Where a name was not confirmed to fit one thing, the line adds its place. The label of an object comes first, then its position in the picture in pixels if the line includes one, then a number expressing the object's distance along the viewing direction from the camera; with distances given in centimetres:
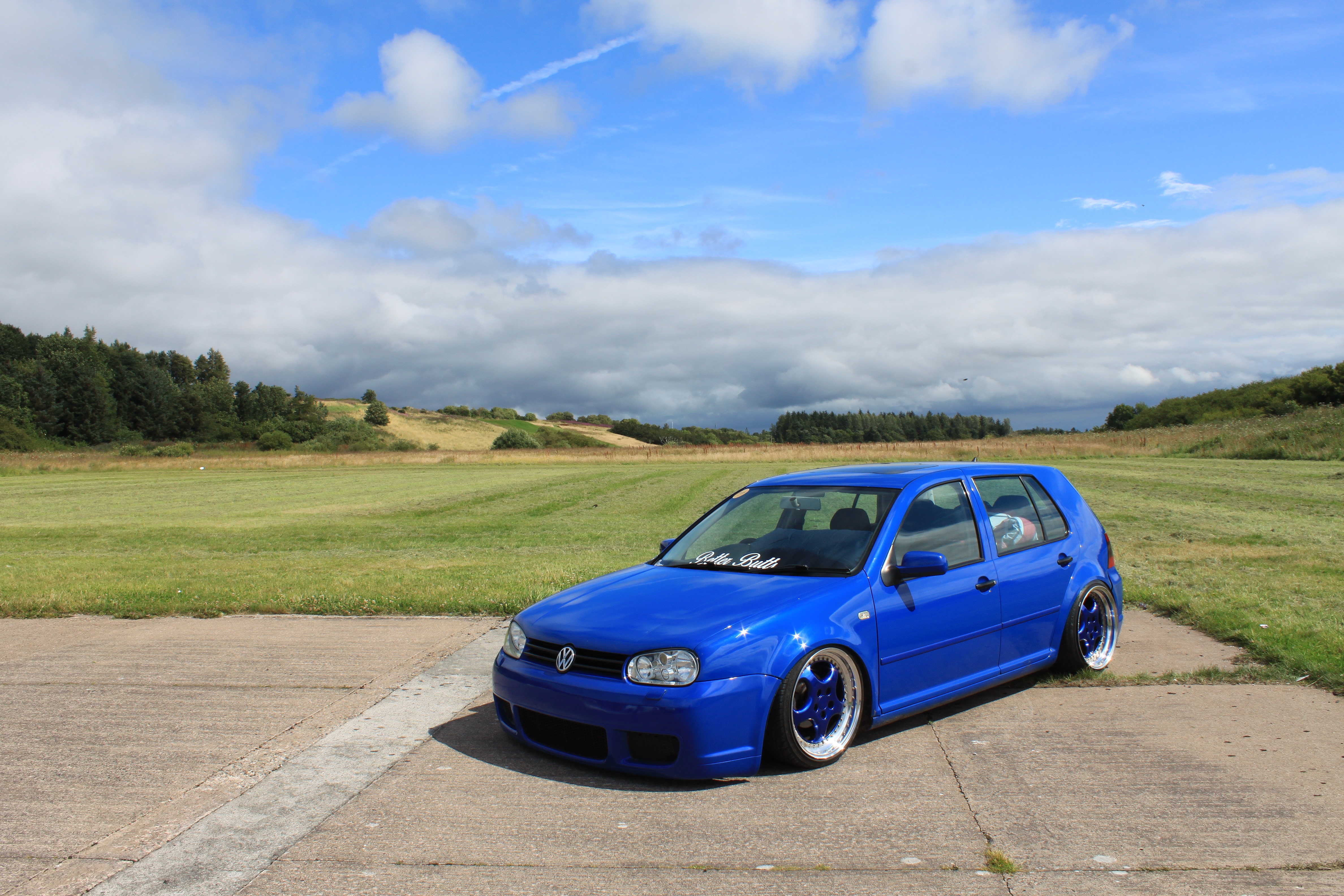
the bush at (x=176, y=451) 8194
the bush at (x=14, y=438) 9631
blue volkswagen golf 418
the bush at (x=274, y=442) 10806
